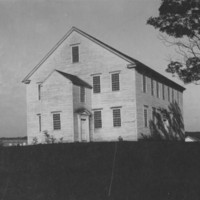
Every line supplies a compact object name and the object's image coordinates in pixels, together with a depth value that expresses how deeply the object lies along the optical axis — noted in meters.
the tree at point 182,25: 25.45
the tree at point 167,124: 36.47
